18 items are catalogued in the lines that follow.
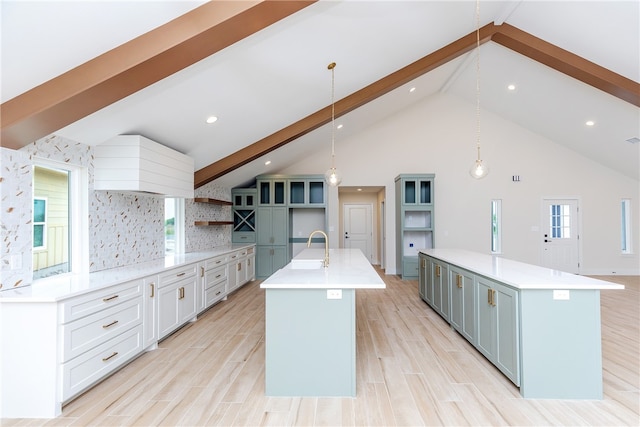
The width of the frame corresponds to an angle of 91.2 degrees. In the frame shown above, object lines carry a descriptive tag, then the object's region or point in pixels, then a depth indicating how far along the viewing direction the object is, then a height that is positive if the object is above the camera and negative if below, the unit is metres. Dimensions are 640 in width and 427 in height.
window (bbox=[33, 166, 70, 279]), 2.62 +0.00
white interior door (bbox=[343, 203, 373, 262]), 8.45 -0.16
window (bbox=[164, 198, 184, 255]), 4.75 -0.08
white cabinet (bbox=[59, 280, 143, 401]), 2.13 -0.87
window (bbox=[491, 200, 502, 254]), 7.14 -0.19
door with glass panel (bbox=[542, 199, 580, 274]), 7.09 -0.36
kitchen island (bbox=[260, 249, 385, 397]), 2.29 -0.88
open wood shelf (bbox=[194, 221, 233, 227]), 5.18 -0.03
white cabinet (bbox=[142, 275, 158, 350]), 2.95 -0.88
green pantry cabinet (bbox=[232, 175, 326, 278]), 6.71 +0.28
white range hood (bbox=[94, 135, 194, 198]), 3.11 +0.57
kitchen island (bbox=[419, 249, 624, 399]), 2.24 -0.84
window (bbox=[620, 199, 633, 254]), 7.04 -0.18
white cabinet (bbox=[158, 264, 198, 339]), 3.23 -0.87
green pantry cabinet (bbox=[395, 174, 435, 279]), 6.64 +0.00
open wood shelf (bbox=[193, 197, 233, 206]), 5.15 +0.35
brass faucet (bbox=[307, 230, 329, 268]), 3.16 -0.42
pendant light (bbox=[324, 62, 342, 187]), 3.96 +0.60
